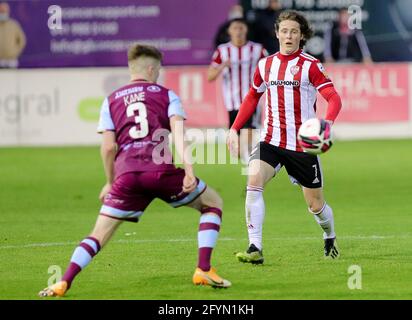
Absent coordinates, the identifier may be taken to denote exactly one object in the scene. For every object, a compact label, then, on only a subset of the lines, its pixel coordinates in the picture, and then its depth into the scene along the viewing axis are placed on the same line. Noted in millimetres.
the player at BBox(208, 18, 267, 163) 17625
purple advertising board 25547
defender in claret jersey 8258
